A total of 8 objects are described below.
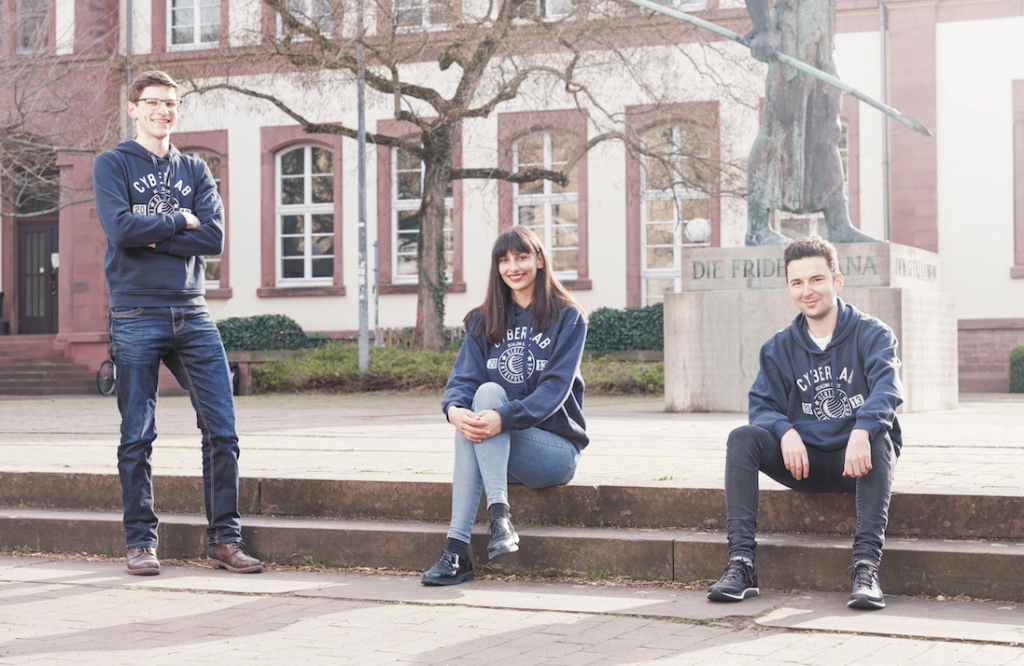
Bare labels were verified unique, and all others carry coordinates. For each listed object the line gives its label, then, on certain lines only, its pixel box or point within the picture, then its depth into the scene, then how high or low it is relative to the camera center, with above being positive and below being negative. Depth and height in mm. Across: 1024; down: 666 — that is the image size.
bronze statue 11258 +1823
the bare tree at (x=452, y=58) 17375 +3932
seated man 4469 -358
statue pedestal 11125 +96
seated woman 4996 -278
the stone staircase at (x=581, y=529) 4641 -855
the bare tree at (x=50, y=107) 18547 +3667
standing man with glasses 5250 +112
